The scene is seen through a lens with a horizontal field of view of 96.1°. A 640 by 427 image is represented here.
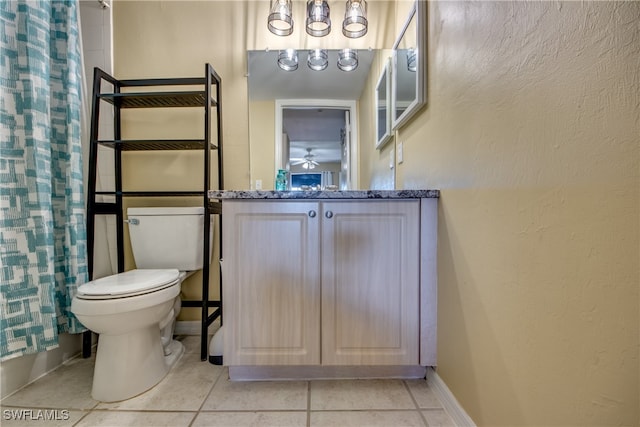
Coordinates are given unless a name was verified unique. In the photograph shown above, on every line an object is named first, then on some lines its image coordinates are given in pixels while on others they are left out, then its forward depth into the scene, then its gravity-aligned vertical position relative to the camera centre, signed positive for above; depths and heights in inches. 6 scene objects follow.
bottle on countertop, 73.8 +6.3
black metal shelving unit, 62.9 +14.4
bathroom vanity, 47.6 -13.8
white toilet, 45.0 -20.5
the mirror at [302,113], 75.4 +24.4
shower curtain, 46.6 +3.2
